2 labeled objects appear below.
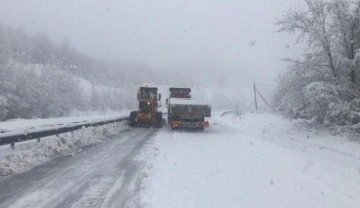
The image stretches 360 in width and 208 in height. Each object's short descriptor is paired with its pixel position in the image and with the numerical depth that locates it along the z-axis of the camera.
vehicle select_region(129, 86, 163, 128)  33.56
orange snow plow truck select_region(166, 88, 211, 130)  28.69
